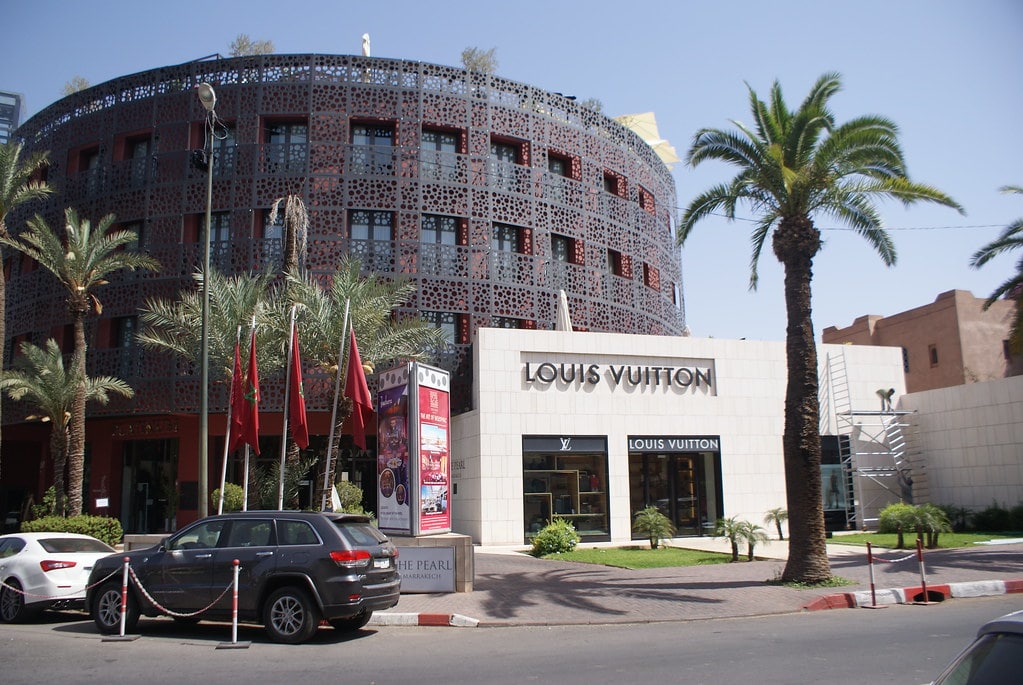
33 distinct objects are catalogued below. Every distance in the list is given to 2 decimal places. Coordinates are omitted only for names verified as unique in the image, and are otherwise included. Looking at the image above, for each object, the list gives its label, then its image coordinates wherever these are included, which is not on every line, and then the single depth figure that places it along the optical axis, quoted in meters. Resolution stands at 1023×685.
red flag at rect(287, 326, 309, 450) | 18.62
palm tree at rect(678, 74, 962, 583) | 16.69
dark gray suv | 10.80
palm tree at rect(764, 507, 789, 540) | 24.19
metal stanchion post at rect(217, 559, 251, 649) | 10.49
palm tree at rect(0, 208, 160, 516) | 24.25
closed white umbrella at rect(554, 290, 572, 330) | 28.91
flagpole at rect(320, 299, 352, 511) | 18.34
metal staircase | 29.64
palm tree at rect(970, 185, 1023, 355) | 24.39
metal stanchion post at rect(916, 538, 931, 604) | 13.99
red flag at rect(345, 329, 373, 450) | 18.02
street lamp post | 17.45
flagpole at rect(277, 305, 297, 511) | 18.86
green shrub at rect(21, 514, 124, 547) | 21.00
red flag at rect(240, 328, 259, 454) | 18.56
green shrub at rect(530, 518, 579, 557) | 21.75
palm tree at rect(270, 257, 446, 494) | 21.95
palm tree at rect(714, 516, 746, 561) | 20.03
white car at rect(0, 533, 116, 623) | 13.09
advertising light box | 15.81
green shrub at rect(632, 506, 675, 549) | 23.02
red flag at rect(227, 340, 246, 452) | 18.85
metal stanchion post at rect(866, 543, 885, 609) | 13.86
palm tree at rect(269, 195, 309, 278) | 23.91
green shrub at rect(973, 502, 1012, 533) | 25.75
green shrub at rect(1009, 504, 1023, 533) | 25.39
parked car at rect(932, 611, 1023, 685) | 3.63
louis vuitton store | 26.03
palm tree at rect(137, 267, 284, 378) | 23.08
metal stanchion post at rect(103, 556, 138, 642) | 11.15
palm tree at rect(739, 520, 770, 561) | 19.91
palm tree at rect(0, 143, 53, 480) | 22.83
